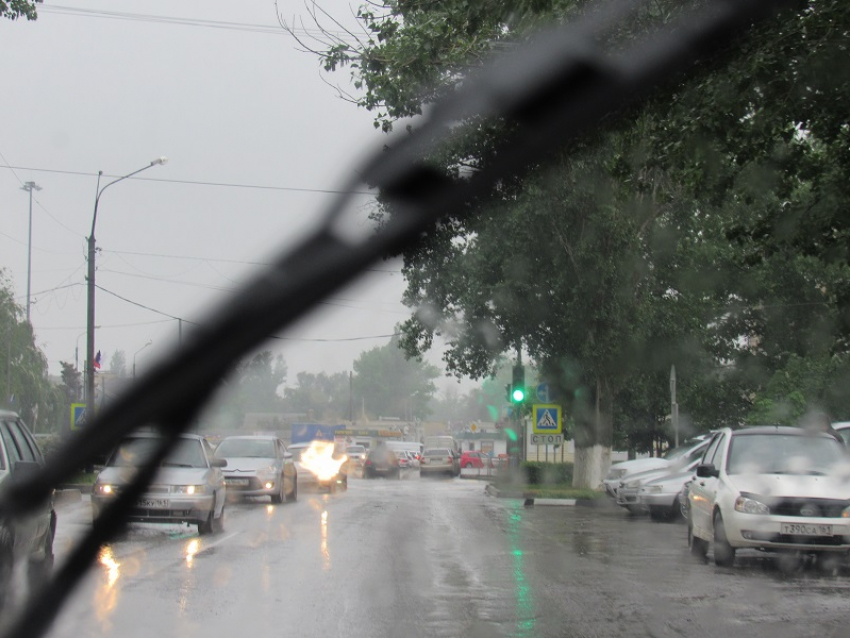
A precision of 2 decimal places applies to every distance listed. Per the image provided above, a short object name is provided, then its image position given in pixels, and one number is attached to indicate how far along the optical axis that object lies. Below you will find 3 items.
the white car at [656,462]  23.02
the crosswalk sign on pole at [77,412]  28.62
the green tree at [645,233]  11.43
